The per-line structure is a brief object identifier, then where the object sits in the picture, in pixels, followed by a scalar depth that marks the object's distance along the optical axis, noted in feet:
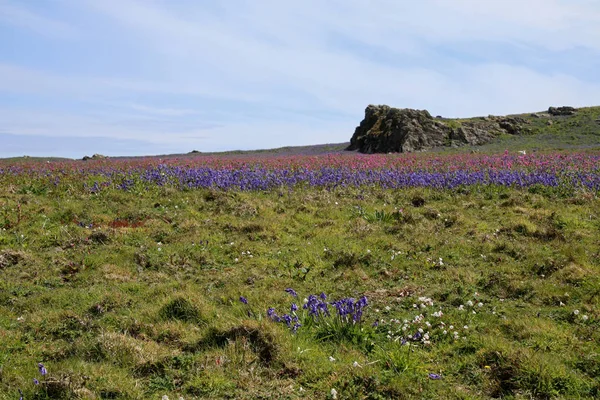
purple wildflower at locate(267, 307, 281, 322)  20.78
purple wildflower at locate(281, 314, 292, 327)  20.35
